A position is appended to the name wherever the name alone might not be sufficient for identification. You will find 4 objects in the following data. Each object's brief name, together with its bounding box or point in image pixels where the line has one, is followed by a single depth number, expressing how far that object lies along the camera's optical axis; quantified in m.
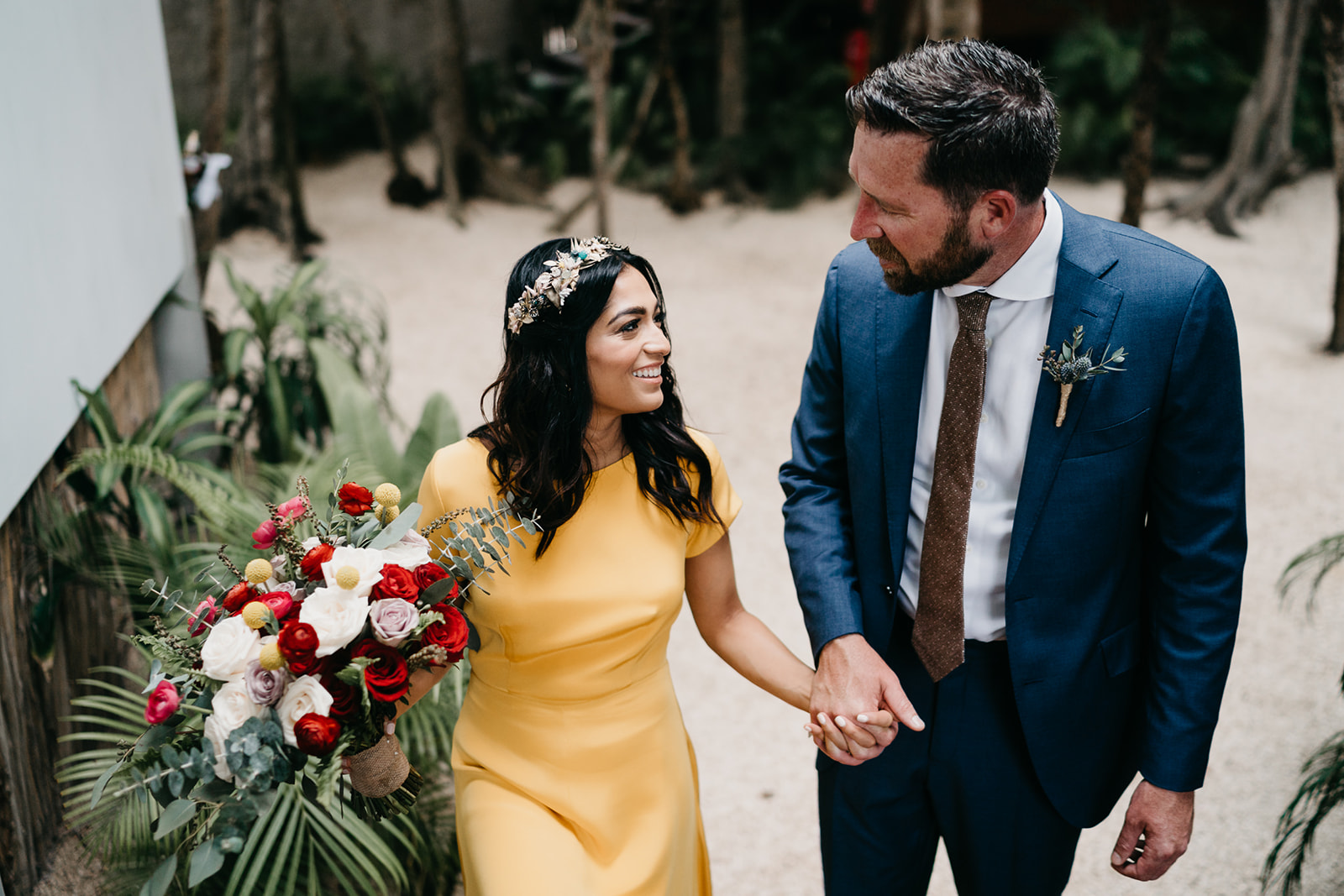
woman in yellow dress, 1.90
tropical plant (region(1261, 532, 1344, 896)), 2.52
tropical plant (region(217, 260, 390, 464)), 4.80
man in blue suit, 1.62
